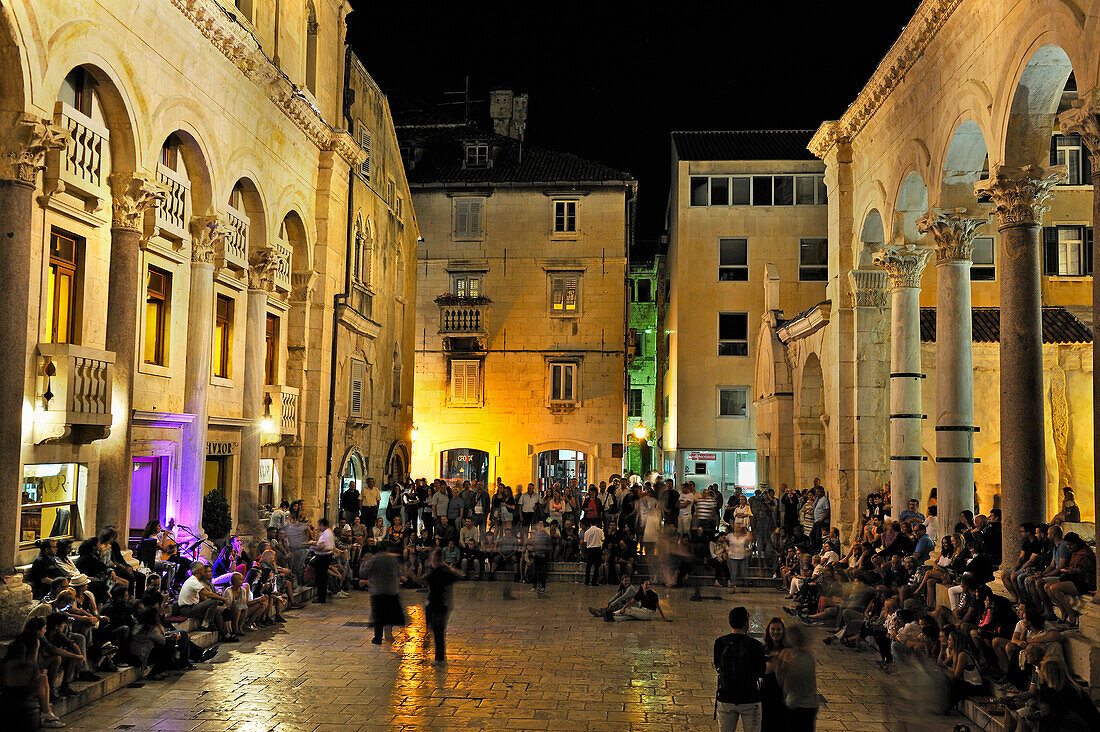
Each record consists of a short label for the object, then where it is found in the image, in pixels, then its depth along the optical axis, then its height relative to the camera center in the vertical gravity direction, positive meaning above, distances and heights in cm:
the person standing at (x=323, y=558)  1800 -229
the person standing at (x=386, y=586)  1352 -212
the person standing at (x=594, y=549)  2070 -233
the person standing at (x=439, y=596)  1284 -213
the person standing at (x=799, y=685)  742 -188
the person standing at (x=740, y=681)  759 -190
